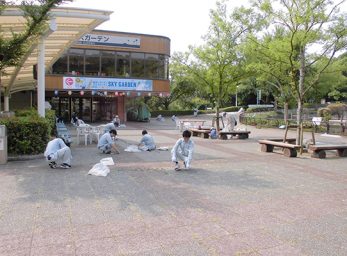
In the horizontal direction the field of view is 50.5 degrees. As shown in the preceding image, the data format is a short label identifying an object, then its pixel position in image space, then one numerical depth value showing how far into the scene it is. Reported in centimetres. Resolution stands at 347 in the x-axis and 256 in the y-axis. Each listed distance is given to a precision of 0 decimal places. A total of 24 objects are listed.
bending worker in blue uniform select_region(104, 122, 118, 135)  1371
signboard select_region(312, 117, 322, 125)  2061
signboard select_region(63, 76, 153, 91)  2802
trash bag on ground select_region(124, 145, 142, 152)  1252
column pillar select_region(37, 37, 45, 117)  1176
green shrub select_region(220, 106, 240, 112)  5434
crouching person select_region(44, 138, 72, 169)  875
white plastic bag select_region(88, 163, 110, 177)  821
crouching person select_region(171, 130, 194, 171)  903
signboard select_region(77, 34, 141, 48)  2861
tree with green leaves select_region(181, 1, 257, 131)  1861
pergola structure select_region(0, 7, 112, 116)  995
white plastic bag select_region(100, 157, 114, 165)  972
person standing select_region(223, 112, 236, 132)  1869
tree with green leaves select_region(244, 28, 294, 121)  1365
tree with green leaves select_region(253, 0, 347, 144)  1228
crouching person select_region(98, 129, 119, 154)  1181
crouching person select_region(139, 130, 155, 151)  1277
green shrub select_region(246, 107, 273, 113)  4589
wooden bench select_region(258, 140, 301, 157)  1176
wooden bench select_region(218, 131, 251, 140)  1764
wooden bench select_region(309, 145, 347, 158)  1166
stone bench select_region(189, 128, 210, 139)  1814
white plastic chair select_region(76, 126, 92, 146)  1452
